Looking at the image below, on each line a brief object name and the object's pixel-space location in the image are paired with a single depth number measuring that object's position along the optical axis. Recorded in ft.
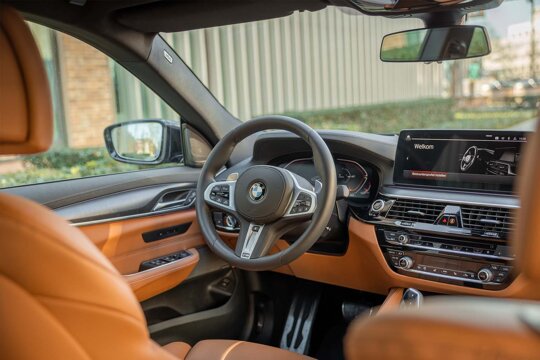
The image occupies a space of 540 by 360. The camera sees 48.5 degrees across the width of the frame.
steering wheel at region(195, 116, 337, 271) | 7.42
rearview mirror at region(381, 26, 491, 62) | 8.00
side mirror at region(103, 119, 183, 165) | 10.28
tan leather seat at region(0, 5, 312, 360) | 4.09
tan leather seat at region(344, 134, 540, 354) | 2.83
